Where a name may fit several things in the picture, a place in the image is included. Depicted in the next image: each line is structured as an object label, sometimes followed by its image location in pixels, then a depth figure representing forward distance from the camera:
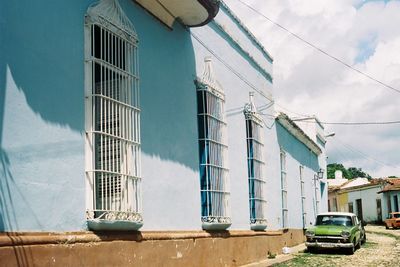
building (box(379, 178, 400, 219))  41.58
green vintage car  15.18
